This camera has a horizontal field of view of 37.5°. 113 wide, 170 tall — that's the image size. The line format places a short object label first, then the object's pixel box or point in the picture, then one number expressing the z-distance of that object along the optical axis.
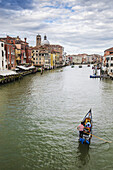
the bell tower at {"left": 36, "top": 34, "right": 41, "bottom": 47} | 146.00
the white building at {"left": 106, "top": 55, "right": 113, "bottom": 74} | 62.51
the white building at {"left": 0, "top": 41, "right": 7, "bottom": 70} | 52.31
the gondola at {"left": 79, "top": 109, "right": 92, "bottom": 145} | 12.66
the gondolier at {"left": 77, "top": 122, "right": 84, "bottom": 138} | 12.70
